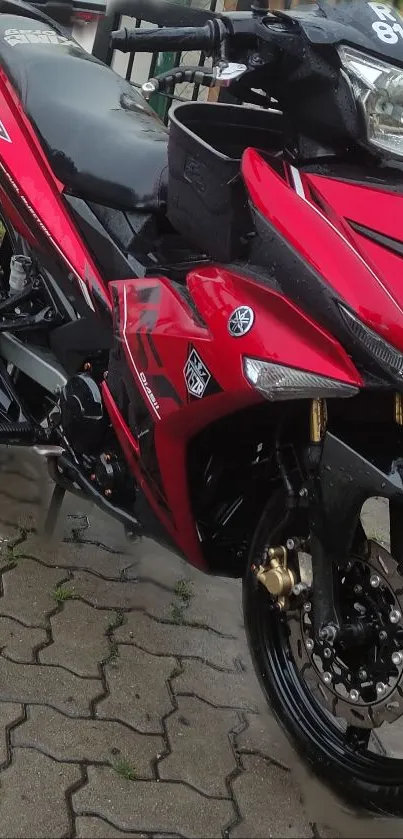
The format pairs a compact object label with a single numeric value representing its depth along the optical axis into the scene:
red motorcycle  1.75
